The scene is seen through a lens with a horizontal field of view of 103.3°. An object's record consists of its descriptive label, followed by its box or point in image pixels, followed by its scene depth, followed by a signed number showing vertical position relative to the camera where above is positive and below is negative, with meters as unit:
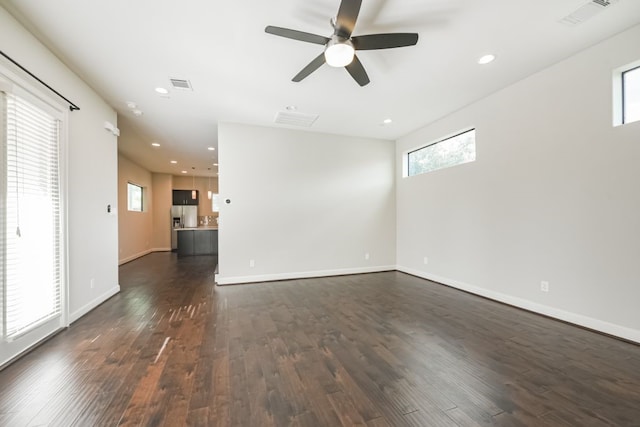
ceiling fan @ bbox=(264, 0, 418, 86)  1.97 +1.42
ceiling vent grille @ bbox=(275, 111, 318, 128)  4.18 +1.63
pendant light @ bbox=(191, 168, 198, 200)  9.18 +0.82
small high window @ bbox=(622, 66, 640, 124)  2.41 +1.12
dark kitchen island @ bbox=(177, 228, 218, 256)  8.13 -0.92
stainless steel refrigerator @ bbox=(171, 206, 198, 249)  9.22 -0.17
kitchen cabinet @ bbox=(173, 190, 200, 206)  9.61 +0.59
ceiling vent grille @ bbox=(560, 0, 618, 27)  2.04 +1.67
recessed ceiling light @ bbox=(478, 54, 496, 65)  2.71 +1.67
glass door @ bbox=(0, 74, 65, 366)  2.02 -0.08
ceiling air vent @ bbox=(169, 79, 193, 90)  3.10 +1.63
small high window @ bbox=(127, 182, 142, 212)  7.23 +0.50
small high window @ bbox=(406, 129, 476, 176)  4.05 +1.06
